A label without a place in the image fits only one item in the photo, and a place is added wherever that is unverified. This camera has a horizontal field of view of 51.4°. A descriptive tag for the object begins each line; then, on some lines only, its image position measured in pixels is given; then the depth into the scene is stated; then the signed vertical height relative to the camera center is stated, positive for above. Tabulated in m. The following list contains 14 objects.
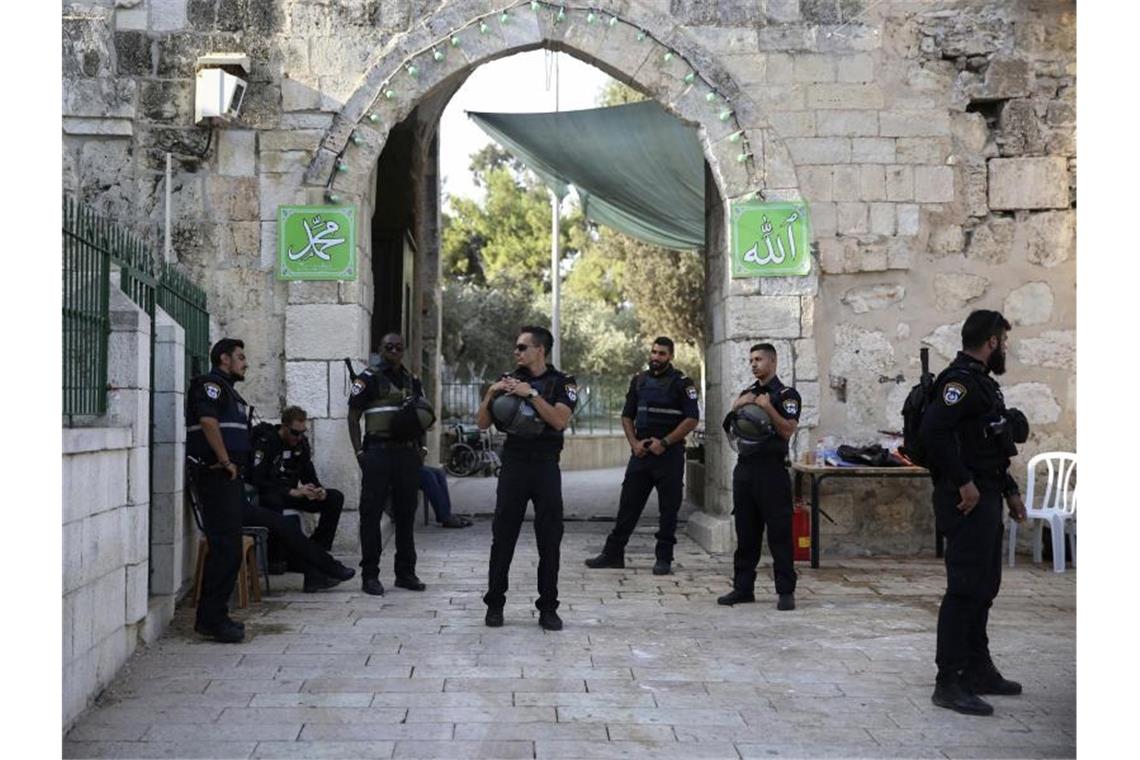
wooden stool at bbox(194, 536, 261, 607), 6.60 -1.17
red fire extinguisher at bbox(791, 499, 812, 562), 8.52 -1.13
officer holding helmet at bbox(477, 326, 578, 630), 6.28 -0.58
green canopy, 11.49 +2.25
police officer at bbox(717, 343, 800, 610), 6.91 -0.68
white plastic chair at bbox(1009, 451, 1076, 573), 8.38 -0.93
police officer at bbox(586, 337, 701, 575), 8.28 -0.51
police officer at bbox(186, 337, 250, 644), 5.84 -0.59
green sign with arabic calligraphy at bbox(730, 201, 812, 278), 9.12 +1.04
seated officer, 7.75 -0.71
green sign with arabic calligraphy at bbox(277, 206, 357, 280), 9.09 +0.96
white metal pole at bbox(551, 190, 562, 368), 26.33 +2.17
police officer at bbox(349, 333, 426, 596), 7.40 -0.51
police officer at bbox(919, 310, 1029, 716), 4.74 -0.45
